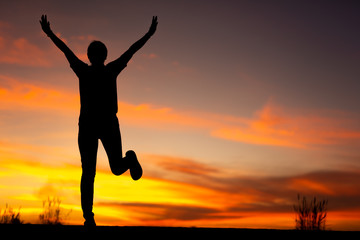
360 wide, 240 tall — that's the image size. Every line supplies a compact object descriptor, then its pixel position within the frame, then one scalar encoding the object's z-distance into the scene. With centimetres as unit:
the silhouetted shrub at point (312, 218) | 907
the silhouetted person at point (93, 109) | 551
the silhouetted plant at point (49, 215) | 1042
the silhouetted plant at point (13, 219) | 955
